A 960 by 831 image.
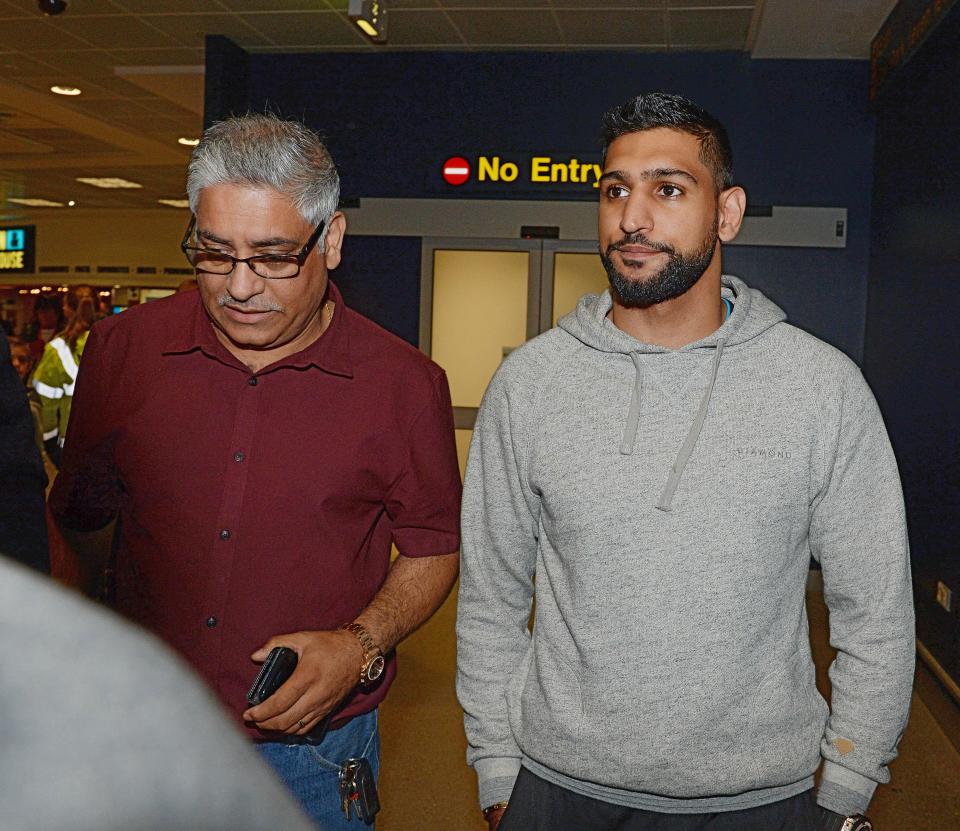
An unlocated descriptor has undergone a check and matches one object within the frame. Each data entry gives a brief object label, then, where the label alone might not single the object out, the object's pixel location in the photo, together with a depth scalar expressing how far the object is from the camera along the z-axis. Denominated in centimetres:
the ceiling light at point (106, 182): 1407
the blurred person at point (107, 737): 19
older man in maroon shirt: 168
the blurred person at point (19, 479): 121
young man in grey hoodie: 165
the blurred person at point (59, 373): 733
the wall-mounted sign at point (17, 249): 1650
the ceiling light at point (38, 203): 1667
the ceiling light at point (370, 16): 502
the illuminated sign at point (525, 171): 689
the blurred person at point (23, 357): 1139
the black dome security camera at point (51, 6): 580
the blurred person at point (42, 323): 1662
